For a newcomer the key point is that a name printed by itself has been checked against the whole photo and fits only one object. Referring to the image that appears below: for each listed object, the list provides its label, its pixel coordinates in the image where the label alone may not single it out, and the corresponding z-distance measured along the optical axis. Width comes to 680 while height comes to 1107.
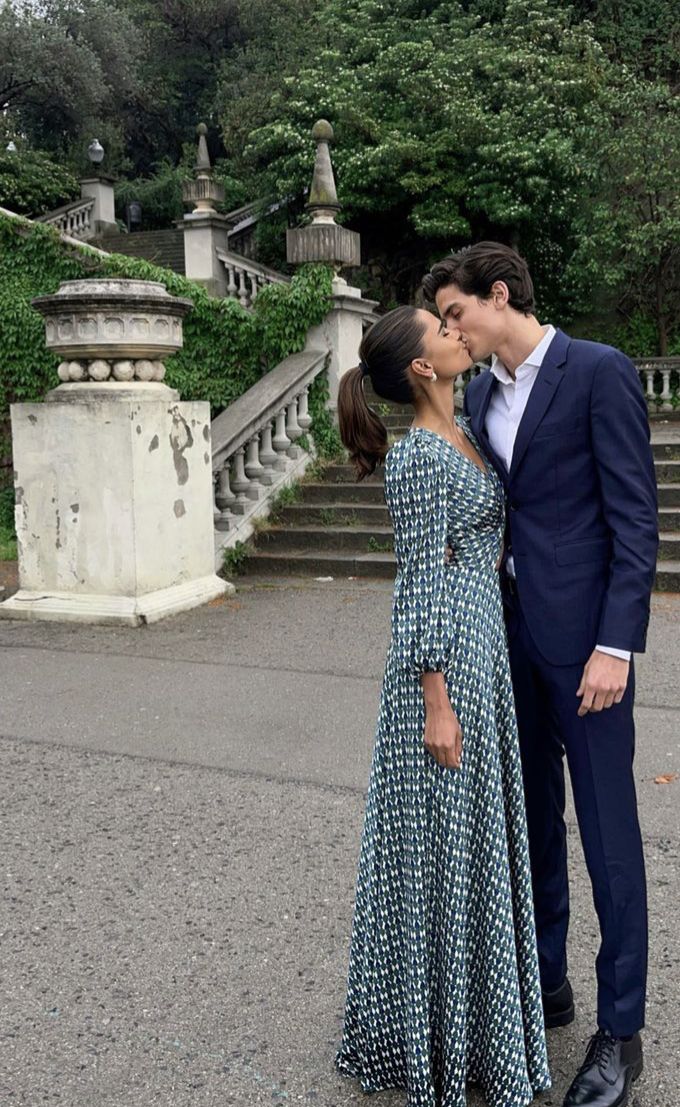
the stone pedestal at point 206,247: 17.36
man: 2.36
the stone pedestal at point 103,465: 7.05
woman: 2.34
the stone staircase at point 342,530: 8.45
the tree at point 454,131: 16.69
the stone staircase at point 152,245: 21.23
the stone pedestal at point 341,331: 9.96
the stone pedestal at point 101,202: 24.34
